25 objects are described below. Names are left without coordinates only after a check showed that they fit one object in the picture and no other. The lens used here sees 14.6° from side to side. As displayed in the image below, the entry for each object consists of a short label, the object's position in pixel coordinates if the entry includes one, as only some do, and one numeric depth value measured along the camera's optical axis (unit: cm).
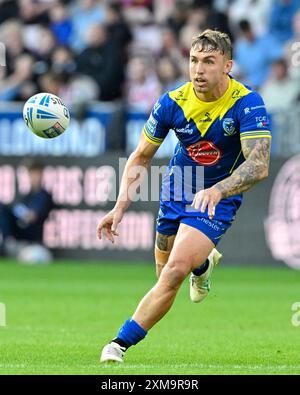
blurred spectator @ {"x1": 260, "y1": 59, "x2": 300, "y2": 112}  2052
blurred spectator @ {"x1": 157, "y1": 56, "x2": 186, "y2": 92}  2152
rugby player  929
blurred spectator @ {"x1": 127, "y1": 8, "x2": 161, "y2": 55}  2302
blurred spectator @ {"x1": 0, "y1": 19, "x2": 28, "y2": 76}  2381
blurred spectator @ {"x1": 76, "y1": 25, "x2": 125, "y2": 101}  2253
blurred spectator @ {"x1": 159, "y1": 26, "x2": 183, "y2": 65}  2233
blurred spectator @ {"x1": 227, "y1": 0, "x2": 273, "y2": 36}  2177
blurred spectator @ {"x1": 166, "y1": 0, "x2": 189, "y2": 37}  2289
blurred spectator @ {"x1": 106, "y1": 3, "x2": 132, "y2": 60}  2277
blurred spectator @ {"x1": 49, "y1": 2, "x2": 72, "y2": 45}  2434
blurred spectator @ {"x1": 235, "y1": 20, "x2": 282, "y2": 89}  2131
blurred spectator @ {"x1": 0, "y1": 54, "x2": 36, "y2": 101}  2292
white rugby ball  1037
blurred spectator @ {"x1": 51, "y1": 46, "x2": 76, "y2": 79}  2261
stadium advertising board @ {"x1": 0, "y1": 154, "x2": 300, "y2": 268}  1953
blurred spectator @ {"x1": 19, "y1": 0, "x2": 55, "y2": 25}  2480
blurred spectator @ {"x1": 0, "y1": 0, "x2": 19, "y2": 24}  2500
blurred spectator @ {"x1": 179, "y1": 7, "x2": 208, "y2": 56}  2214
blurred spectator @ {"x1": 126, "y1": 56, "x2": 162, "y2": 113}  2172
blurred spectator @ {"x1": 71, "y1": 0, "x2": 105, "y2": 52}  2389
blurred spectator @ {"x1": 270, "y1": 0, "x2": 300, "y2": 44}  2130
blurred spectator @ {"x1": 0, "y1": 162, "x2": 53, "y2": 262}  2088
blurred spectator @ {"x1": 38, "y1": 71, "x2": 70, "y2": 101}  2222
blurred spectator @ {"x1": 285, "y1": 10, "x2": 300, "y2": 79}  1991
